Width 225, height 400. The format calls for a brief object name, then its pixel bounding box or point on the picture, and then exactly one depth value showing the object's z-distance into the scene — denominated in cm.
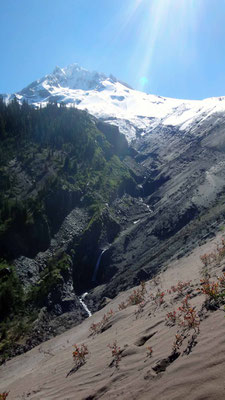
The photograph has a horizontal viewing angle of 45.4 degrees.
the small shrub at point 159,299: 995
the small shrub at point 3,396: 773
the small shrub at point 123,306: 1413
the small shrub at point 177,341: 548
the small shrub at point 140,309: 1030
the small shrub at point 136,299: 1317
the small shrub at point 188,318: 599
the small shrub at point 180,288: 1021
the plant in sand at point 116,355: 648
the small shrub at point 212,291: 682
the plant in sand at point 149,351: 591
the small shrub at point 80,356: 779
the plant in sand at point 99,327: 1151
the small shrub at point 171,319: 708
